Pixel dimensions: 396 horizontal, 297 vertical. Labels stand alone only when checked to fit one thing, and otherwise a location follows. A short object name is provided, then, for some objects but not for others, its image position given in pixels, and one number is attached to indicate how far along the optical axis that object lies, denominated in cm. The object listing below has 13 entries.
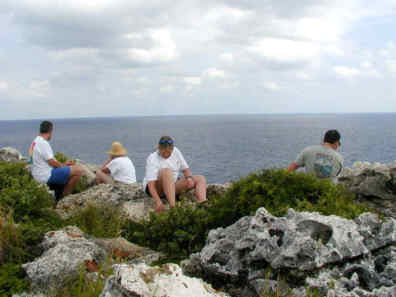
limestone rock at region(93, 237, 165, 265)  556
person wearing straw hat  1144
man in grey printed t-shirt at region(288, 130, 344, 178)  880
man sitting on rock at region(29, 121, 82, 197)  1025
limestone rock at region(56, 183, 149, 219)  909
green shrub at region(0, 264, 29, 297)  464
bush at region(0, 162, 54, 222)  768
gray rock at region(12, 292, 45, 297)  451
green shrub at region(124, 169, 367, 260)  579
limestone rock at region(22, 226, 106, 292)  467
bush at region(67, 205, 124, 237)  722
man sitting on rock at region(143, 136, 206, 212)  886
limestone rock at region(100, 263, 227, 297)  318
